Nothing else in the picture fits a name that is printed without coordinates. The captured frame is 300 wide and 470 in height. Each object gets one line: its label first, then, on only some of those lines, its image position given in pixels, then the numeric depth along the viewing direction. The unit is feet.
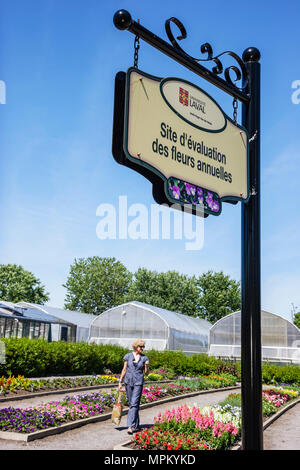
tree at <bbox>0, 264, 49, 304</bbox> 215.10
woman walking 27.17
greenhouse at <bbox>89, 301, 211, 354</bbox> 117.60
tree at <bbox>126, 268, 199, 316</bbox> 217.97
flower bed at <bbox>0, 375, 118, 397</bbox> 42.29
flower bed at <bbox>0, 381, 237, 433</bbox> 26.16
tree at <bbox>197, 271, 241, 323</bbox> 216.95
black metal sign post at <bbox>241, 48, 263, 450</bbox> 12.87
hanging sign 11.57
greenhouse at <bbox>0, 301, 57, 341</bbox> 108.06
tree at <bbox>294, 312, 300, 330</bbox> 299.03
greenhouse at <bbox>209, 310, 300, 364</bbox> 107.34
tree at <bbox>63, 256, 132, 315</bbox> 233.14
